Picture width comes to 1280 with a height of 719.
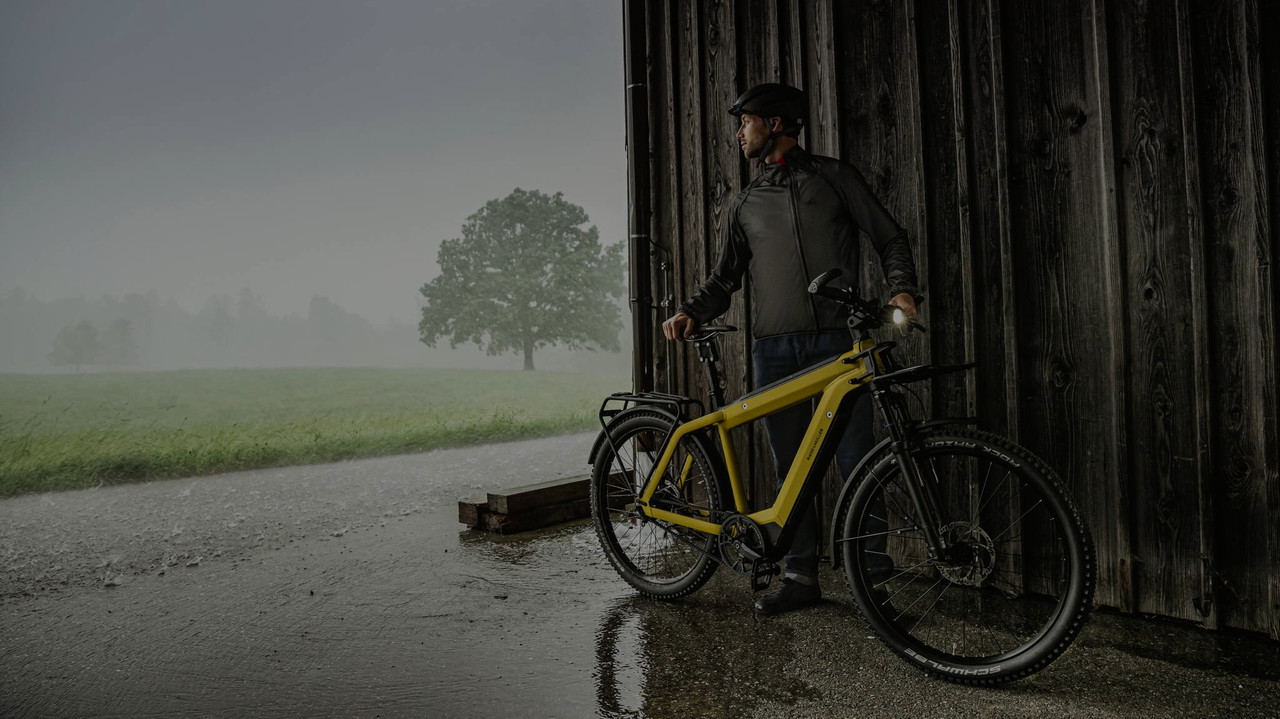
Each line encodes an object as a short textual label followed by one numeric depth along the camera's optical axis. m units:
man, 3.03
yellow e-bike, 2.28
